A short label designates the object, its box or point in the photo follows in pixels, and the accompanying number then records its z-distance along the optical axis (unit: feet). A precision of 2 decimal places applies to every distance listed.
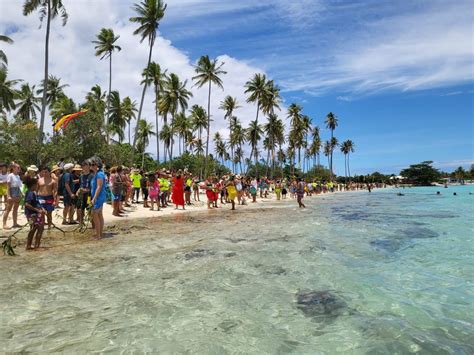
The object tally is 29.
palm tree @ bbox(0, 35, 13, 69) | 97.09
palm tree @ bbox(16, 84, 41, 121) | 174.60
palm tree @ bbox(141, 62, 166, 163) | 146.10
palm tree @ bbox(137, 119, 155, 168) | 222.48
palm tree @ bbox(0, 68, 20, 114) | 130.93
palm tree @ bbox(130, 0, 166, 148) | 115.03
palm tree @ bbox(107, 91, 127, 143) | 168.14
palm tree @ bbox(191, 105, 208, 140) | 202.49
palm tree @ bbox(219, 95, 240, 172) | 186.50
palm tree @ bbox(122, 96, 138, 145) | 173.32
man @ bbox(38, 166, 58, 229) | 27.94
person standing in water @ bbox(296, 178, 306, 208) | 69.41
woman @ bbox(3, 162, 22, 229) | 31.96
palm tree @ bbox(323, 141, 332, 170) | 350.07
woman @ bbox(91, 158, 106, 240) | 27.27
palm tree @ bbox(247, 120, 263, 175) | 217.89
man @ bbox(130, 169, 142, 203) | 55.11
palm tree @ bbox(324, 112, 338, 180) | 295.07
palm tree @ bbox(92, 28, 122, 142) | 134.31
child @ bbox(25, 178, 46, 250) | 23.48
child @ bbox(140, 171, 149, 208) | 54.65
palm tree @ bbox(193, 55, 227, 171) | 151.43
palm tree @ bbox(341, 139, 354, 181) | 363.35
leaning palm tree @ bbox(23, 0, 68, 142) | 88.53
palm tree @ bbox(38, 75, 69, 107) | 171.22
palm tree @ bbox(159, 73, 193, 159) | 158.40
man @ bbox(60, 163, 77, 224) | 33.50
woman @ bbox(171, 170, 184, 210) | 53.93
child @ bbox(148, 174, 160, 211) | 52.25
